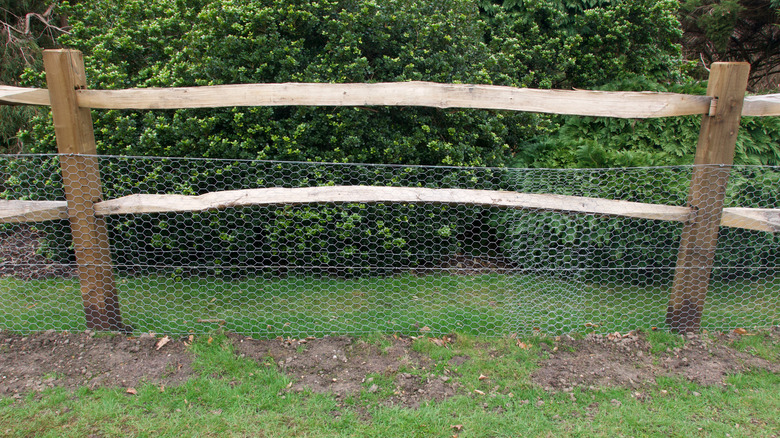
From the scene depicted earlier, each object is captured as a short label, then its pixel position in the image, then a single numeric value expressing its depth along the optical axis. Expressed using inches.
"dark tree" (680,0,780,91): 320.5
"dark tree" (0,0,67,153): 252.7
